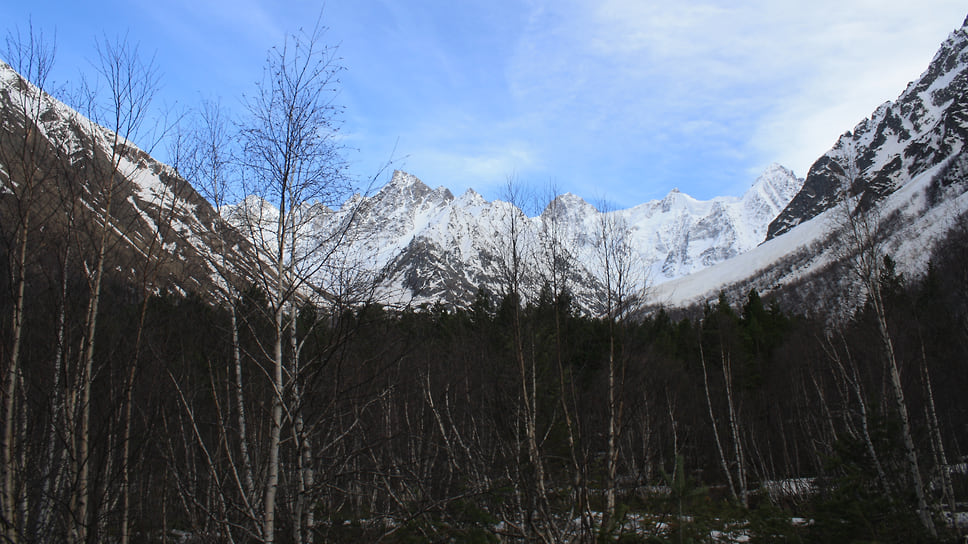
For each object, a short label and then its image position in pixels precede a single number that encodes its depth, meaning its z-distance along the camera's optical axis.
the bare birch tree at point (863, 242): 11.41
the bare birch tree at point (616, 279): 9.45
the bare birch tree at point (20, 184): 4.52
